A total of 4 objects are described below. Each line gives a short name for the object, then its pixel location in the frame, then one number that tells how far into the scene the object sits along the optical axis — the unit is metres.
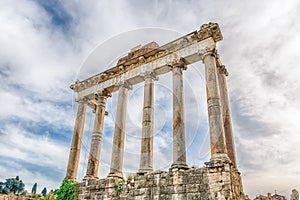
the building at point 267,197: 31.20
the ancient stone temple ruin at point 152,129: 10.54
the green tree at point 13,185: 82.62
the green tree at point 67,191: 14.52
